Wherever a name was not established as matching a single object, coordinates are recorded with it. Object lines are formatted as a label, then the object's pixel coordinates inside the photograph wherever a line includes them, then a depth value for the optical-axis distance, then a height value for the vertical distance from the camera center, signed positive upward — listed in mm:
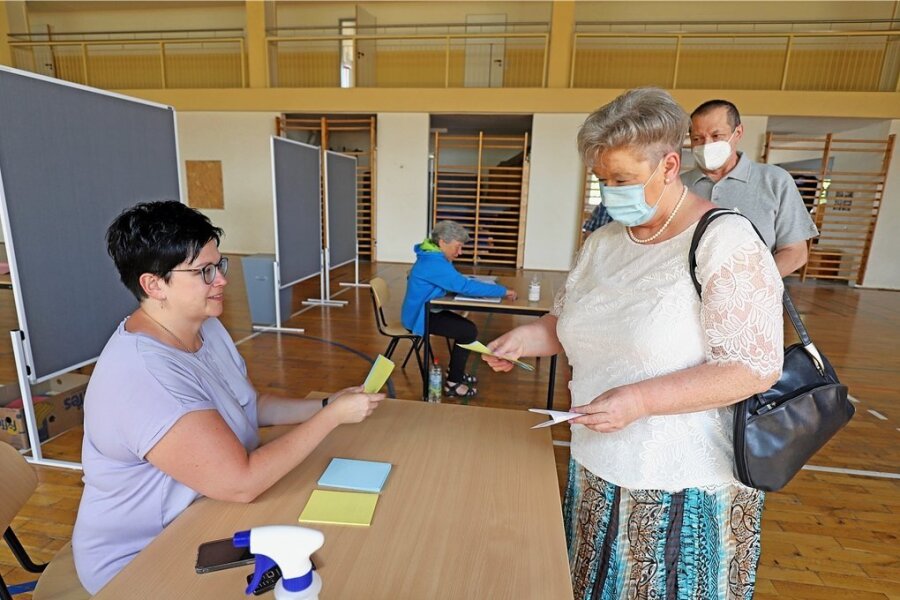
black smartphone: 674 -498
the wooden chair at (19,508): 1147 -758
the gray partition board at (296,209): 5023 -142
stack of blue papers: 1082 -620
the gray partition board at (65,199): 2264 -57
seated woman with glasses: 957 -448
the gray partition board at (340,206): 6399 -114
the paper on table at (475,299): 3375 -654
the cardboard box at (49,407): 2744 -1270
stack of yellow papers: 967 -622
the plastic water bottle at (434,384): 3109 -1147
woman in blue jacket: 3477 -614
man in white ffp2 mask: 2072 +93
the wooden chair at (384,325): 3742 -965
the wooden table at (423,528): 817 -626
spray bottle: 546 -388
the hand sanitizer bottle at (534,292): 3502 -615
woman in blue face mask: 937 -318
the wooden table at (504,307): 3225 -677
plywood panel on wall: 10117 +180
